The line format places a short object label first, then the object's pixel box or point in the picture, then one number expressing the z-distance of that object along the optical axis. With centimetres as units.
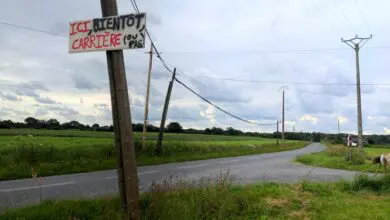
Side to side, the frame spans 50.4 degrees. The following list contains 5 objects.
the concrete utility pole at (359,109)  3459
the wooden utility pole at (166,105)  2894
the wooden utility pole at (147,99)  2748
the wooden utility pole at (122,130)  557
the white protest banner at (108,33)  550
